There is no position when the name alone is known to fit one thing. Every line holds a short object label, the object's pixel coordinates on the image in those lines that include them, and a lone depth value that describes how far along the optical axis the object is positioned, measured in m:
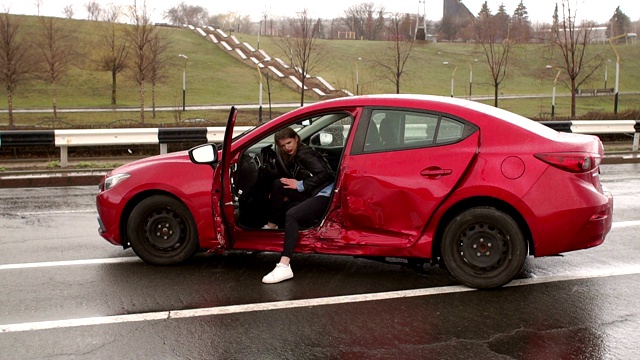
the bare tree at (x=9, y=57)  43.50
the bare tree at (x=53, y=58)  50.53
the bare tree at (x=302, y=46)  53.27
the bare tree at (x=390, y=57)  77.19
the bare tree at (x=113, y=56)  62.69
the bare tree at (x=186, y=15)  167.38
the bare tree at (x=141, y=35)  48.09
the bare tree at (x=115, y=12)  71.12
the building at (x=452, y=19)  145.50
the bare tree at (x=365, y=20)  147.50
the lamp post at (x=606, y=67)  76.81
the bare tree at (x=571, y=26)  36.53
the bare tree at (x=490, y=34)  51.66
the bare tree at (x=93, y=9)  121.59
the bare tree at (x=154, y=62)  52.75
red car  5.50
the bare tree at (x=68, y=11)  110.75
